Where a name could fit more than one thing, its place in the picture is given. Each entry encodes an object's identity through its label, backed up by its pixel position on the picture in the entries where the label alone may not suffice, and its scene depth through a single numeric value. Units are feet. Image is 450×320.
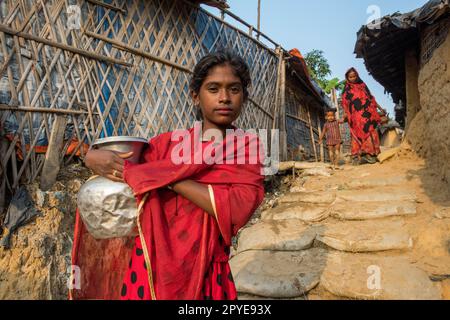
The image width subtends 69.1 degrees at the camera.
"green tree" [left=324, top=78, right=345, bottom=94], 68.74
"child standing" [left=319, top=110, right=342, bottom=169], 26.45
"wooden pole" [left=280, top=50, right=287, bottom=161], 27.84
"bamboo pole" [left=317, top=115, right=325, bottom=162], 41.22
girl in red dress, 3.57
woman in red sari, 22.25
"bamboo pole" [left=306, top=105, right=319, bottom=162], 37.63
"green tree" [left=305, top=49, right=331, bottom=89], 68.54
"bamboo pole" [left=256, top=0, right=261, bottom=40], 27.09
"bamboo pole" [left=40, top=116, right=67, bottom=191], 12.25
